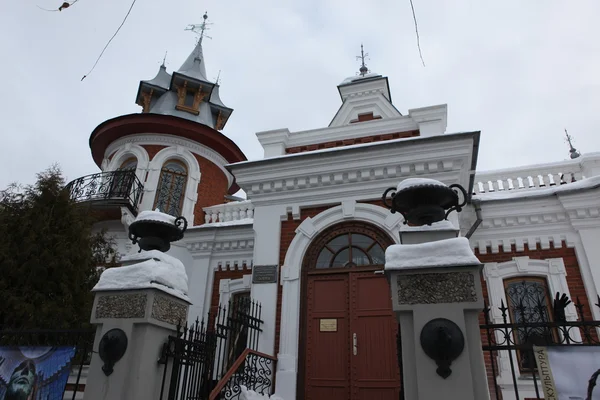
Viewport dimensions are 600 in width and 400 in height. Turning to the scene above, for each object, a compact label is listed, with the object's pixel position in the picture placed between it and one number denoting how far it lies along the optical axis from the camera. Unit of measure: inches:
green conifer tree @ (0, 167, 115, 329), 277.7
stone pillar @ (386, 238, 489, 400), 142.5
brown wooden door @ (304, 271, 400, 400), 280.4
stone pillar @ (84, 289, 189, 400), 174.2
